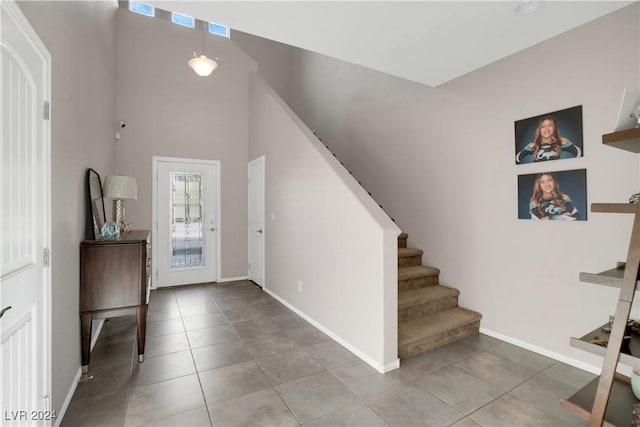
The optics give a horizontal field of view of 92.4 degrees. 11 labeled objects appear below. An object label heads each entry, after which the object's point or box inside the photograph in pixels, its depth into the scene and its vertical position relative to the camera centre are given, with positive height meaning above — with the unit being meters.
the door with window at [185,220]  5.02 -0.08
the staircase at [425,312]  2.82 -1.03
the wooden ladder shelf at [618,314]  1.39 -0.46
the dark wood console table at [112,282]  2.40 -0.54
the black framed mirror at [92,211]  2.64 +0.05
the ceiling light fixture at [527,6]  1.98 +1.37
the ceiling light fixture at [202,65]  3.85 +1.92
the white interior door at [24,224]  1.29 -0.03
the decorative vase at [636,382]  1.60 -0.89
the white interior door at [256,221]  5.02 -0.09
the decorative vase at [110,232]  2.58 -0.13
